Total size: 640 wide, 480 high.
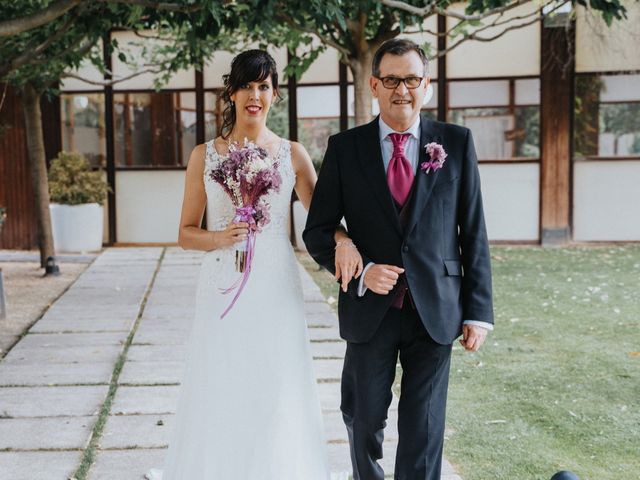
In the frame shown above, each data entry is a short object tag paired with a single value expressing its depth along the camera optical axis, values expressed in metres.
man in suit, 2.96
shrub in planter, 13.60
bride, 3.42
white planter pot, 13.62
